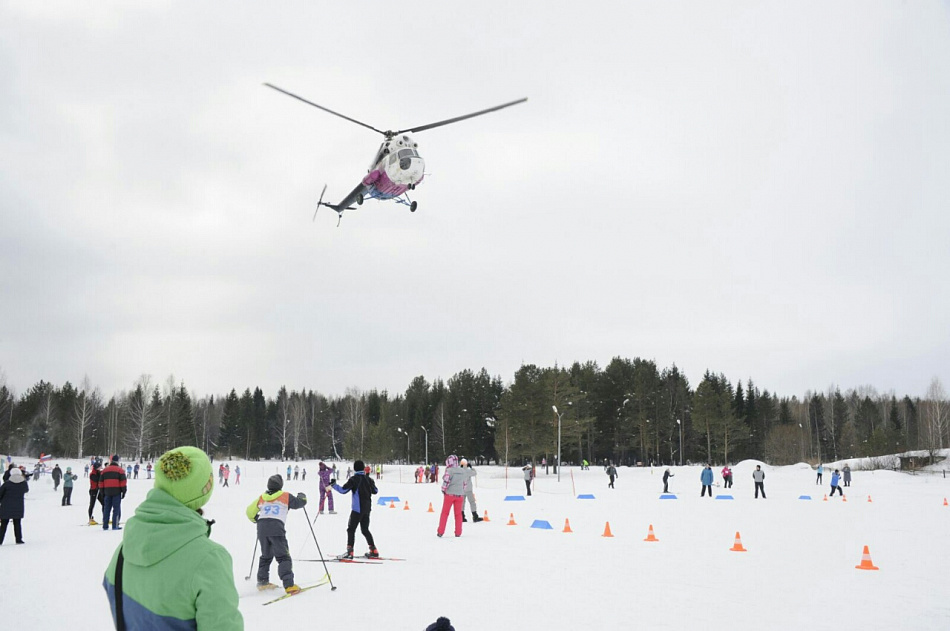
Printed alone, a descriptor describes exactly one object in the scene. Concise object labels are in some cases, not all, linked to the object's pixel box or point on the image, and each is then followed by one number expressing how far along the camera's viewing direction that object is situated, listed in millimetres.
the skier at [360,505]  11961
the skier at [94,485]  17938
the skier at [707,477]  31841
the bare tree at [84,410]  82188
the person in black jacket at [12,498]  14359
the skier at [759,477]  31078
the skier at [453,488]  15367
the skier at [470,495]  16428
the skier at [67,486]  26125
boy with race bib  8984
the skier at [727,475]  36562
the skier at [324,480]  21203
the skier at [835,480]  32550
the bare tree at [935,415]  80669
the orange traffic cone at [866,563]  11325
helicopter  22656
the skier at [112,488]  16797
